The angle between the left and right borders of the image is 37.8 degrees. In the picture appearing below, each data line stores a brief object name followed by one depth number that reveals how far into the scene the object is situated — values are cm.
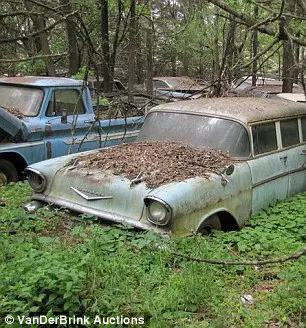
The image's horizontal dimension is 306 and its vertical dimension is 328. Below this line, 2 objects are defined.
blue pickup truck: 706
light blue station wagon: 450
